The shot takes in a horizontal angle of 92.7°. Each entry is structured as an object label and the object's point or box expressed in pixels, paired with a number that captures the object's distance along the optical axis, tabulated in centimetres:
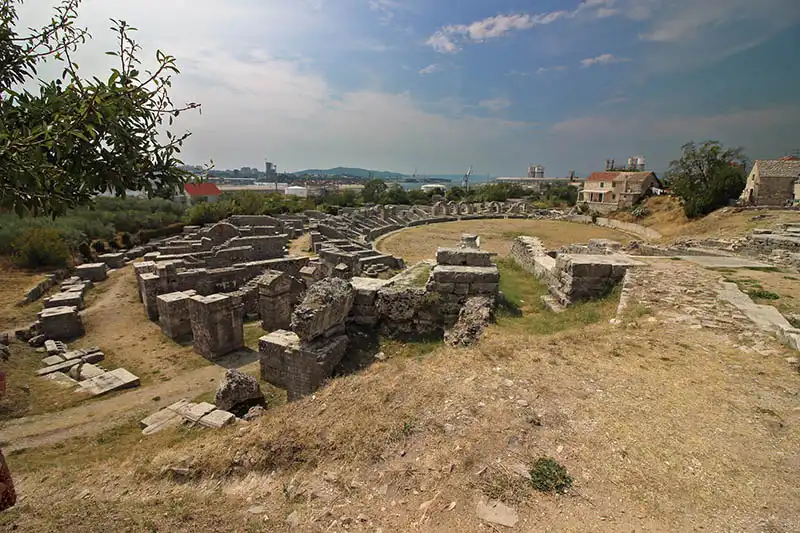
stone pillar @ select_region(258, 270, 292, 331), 1140
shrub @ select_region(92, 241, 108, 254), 2189
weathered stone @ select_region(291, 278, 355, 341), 638
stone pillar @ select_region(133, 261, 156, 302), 1414
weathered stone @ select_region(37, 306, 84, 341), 1080
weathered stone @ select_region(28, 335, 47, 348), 1042
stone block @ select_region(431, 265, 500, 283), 729
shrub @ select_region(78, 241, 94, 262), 1994
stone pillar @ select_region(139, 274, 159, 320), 1237
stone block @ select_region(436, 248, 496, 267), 820
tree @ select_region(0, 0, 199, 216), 242
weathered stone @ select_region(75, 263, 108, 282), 1654
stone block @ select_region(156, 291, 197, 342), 1091
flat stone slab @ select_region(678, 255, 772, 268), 933
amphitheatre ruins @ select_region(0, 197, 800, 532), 310
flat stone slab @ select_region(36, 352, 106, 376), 892
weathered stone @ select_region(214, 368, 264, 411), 692
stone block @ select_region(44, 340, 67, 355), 995
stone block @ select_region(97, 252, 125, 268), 1936
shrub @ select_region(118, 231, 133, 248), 2427
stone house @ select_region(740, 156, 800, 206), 2711
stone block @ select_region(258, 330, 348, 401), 645
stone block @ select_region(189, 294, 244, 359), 977
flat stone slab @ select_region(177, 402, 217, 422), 646
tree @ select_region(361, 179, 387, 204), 5641
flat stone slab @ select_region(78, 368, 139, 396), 805
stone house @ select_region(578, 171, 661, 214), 4209
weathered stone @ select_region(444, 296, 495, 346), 636
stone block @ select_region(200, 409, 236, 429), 618
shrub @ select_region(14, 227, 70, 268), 1759
